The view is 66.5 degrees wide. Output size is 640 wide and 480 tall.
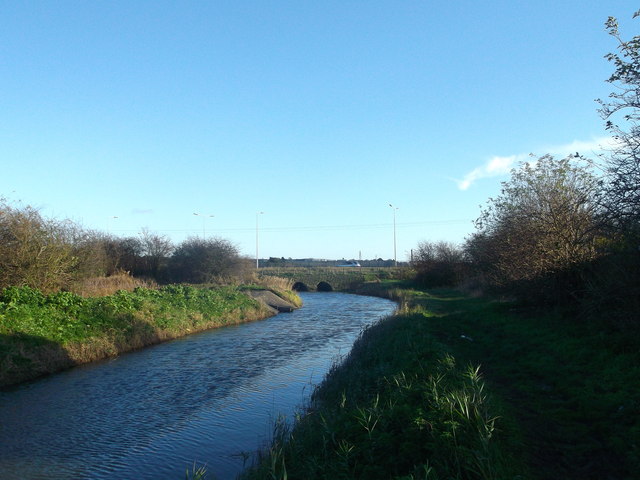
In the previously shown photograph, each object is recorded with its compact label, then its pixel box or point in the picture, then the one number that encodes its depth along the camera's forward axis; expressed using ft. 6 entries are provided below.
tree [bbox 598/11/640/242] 36.51
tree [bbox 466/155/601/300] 57.00
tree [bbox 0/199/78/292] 66.08
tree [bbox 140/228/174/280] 148.56
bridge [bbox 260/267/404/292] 204.95
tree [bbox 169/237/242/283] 145.28
